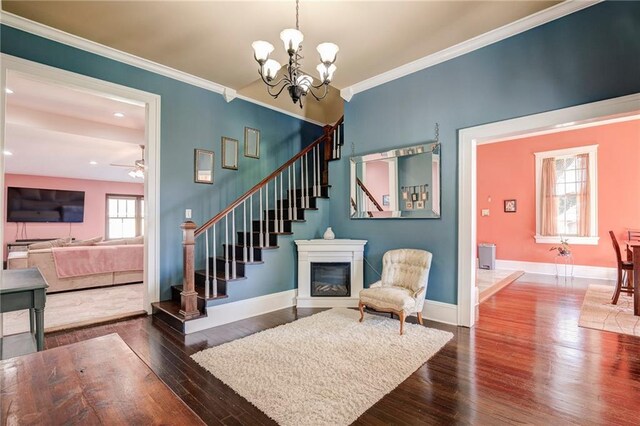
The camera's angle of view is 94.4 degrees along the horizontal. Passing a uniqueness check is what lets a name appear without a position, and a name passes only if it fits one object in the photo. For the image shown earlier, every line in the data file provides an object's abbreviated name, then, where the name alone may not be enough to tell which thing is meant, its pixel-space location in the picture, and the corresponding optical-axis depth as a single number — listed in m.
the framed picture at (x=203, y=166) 4.34
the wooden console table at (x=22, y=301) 2.03
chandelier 2.39
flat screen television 8.98
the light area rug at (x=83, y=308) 3.49
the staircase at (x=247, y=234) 3.32
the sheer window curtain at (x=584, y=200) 6.05
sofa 4.91
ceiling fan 6.38
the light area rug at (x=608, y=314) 3.35
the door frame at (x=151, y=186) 3.76
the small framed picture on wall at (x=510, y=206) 7.00
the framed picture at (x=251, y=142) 4.97
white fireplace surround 4.25
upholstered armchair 3.20
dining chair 4.17
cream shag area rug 1.98
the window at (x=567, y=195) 6.02
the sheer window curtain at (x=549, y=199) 6.42
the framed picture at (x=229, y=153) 4.67
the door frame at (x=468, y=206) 3.29
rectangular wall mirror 3.74
